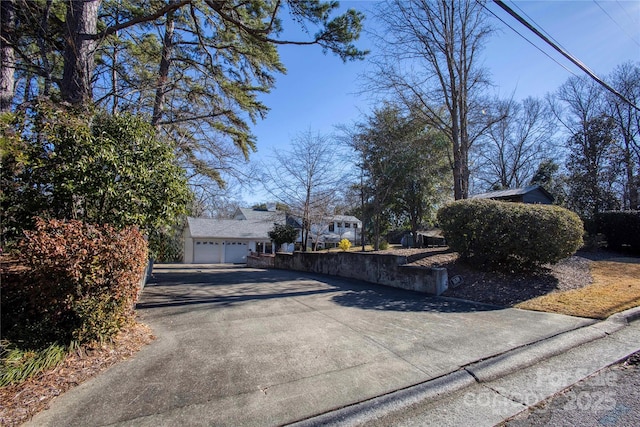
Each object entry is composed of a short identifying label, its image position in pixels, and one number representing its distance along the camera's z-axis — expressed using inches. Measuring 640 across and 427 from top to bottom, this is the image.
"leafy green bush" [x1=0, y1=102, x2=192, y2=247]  169.6
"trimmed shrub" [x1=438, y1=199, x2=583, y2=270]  278.1
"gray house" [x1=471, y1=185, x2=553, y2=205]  691.4
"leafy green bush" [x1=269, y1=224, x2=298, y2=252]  933.8
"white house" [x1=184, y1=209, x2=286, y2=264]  1186.0
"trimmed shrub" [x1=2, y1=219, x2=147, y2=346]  128.1
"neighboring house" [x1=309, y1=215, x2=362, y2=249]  1486.2
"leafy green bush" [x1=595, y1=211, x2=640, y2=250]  486.4
